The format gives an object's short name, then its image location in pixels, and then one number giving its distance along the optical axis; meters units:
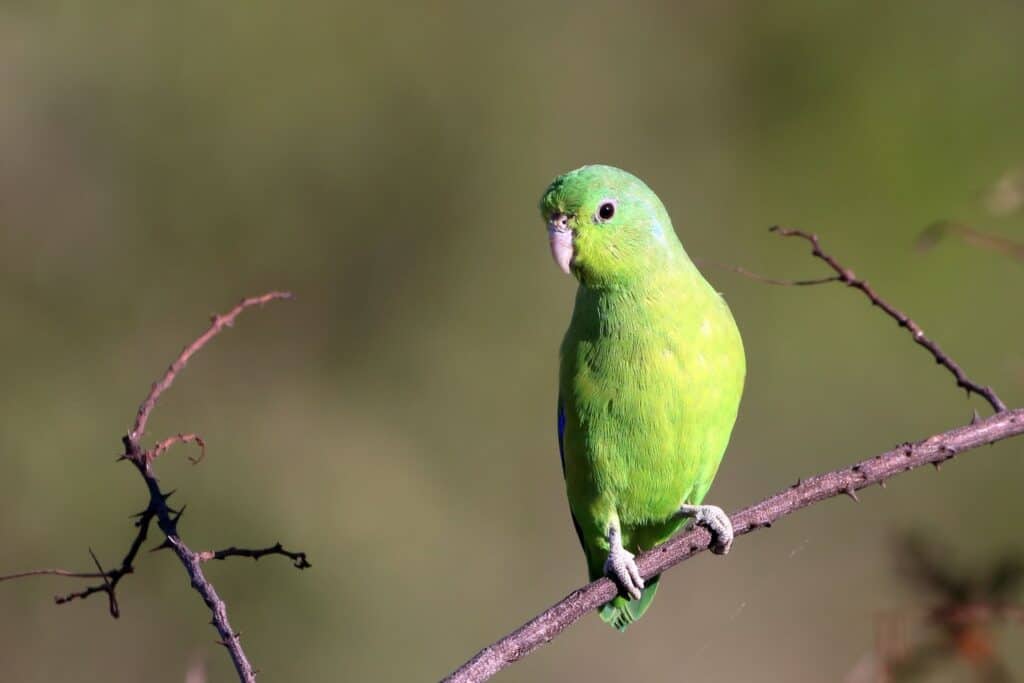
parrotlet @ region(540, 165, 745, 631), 8.38
